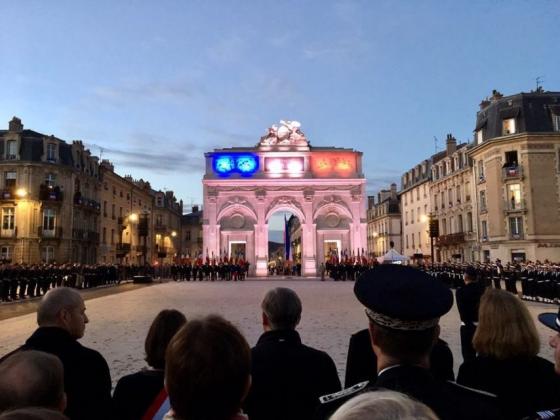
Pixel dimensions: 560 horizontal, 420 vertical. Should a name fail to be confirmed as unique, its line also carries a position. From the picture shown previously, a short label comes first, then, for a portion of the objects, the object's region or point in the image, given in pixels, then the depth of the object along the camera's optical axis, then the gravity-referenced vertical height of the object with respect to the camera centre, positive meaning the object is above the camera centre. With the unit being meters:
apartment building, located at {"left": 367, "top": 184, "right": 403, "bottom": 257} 66.50 +3.75
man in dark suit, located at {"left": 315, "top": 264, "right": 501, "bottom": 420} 1.85 -0.41
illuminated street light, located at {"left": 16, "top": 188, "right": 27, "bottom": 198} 36.91 +4.78
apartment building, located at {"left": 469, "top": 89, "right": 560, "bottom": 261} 35.88 +5.41
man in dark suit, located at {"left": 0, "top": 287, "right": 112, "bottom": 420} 3.12 -0.73
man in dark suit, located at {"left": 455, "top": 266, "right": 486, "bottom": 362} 5.83 -0.80
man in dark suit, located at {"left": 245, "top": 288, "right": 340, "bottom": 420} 3.12 -0.89
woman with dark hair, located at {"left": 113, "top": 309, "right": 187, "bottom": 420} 2.84 -0.82
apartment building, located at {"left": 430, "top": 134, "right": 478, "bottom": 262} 43.53 +4.43
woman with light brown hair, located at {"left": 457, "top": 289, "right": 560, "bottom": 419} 2.94 -0.78
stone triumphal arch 46.56 +5.03
